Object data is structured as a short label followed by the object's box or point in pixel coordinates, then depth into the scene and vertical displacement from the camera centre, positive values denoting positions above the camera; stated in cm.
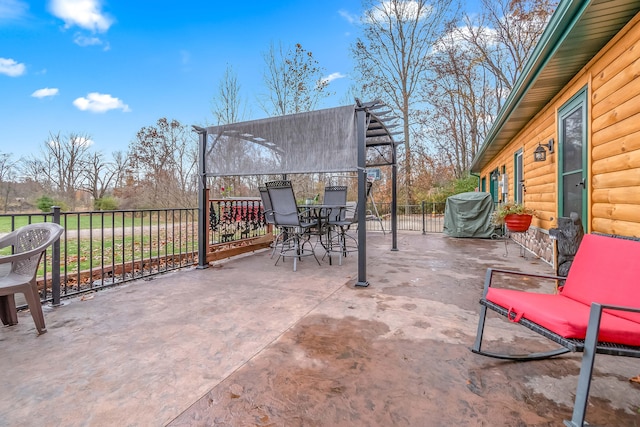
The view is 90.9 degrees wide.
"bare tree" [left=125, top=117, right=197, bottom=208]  1383 +197
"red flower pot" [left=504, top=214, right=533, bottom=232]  535 -20
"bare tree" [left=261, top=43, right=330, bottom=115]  1205 +494
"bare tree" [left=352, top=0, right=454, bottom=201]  1368 +725
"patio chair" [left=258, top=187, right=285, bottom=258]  481 +5
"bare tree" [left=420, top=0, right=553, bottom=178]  1197 +602
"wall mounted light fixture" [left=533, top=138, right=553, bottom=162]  490 +89
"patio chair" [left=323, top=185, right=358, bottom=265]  633 +20
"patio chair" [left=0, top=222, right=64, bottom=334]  217 -45
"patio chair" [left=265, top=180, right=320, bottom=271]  431 -2
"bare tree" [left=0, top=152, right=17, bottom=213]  1351 +151
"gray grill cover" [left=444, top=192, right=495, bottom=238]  815 -16
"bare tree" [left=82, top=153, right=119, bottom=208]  1527 +164
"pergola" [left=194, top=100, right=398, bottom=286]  364 +83
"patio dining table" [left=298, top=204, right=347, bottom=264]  473 -23
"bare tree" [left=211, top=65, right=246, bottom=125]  1190 +409
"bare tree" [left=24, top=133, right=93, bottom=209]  1465 +209
